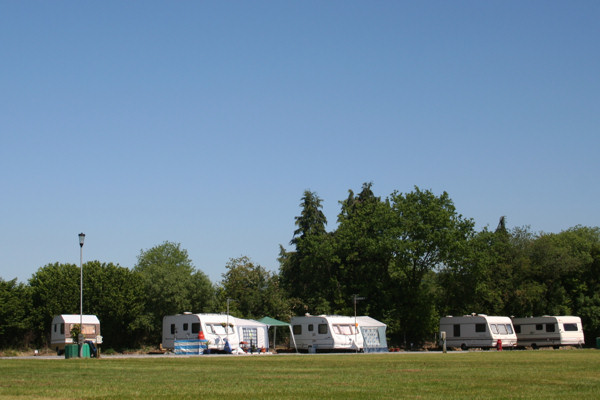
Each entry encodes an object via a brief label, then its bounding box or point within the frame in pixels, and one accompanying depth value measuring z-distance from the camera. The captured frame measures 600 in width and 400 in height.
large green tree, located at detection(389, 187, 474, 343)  60.25
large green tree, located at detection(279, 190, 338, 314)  63.84
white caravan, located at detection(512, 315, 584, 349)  57.06
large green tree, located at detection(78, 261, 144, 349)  55.75
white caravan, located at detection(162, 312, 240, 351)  45.97
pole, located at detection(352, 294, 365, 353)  50.58
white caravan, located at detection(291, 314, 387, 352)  49.56
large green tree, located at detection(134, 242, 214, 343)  59.03
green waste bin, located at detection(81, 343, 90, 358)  34.56
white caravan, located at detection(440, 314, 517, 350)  55.34
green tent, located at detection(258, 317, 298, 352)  53.38
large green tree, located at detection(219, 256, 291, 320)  67.69
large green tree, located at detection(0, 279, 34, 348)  53.00
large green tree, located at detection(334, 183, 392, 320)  61.72
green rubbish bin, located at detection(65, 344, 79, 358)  34.66
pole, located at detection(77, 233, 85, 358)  33.98
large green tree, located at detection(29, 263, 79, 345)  53.91
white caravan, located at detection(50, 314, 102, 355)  46.59
